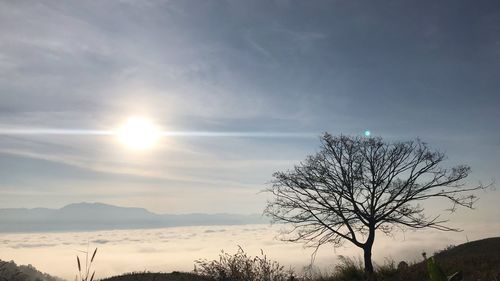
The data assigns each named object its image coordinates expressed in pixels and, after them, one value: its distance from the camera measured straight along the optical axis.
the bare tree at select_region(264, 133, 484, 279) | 22.11
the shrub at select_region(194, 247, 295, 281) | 15.13
